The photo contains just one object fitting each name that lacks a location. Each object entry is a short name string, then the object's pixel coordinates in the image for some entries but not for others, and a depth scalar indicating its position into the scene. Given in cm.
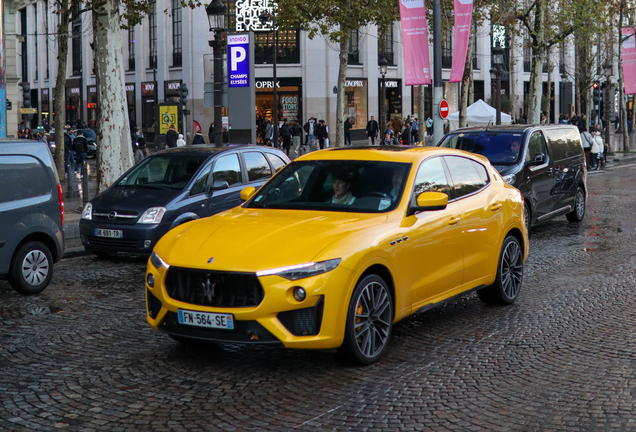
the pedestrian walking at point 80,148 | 2756
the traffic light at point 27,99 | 3903
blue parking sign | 1869
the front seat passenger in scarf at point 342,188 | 661
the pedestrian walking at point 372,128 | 4335
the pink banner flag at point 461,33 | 2147
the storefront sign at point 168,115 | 3925
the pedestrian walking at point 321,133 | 4047
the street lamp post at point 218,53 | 1838
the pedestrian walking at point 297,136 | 4084
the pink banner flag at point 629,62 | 3556
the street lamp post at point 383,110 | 5401
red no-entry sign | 2008
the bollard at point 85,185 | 1714
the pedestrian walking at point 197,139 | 2826
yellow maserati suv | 542
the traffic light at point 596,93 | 3969
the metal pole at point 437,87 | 1998
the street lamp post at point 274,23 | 3550
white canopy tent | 3353
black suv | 1317
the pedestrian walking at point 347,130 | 4236
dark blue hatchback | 1077
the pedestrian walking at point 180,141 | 3011
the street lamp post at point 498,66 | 3056
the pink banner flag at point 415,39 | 1933
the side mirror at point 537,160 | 1322
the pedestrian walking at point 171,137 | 2863
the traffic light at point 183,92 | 3494
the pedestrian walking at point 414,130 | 4922
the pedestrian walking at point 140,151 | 2498
